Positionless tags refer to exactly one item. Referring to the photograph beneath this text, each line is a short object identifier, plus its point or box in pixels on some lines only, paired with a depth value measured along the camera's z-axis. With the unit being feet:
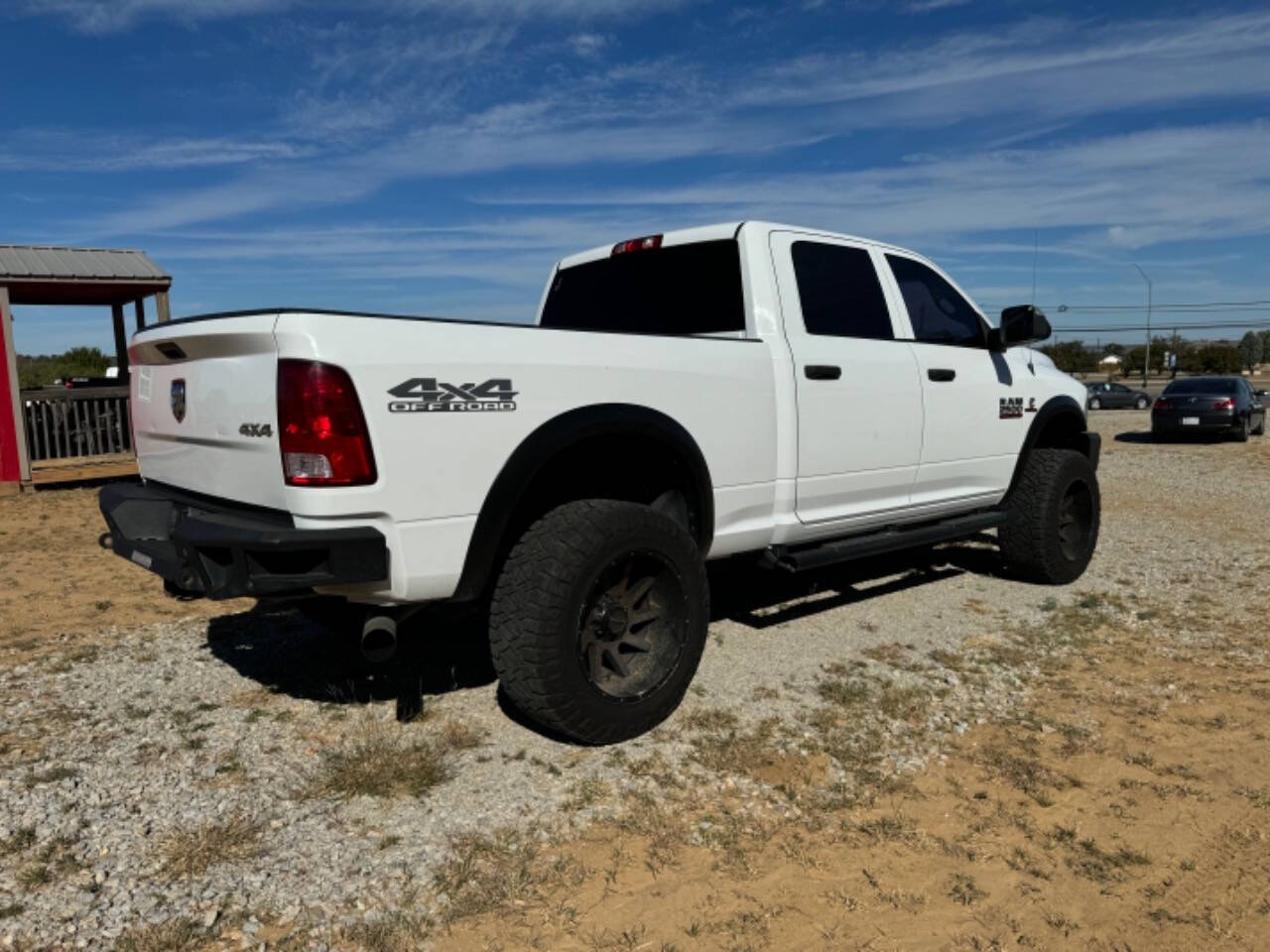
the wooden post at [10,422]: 35.40
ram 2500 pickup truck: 9.50
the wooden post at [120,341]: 45.11
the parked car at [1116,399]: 114.62
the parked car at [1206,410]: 60.59
